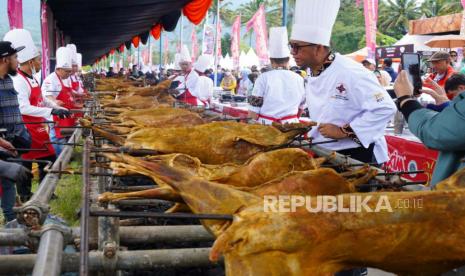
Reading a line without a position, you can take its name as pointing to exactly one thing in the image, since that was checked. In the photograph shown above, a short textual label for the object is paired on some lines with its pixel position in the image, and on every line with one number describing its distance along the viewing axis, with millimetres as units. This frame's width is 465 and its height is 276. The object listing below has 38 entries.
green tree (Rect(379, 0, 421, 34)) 56303
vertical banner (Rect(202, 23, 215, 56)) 19375
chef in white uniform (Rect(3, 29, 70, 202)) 5781
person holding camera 1939
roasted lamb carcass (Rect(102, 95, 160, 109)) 5160
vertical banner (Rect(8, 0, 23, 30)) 7004
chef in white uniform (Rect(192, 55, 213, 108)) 10891
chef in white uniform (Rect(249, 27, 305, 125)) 5922
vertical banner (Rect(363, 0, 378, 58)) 13305
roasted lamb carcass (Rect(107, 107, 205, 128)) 3613
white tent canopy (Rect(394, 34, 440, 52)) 21109
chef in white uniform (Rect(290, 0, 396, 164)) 3271
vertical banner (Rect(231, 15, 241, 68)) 25159
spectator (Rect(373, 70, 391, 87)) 11078
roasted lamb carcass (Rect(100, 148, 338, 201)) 2010
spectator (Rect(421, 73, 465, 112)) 5047
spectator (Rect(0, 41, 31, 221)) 4797
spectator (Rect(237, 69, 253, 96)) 20117
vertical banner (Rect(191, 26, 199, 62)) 28153
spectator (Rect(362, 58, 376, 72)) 12305
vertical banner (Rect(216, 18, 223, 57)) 20802
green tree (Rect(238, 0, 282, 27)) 70000
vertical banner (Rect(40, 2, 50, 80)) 9273
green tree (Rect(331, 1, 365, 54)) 57344
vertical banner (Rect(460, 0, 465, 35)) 8527
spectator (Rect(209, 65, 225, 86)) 25419
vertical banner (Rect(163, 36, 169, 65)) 37938
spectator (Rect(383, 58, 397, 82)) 13039
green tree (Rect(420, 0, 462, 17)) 43181
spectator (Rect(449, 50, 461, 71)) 11303
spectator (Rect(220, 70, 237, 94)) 22233
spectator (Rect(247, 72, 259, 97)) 18773
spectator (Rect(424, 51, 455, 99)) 6406
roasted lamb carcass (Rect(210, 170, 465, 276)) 1360
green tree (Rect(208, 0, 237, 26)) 74319
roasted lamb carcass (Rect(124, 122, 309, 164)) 2771
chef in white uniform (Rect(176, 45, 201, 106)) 10797
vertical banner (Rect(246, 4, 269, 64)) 20531
